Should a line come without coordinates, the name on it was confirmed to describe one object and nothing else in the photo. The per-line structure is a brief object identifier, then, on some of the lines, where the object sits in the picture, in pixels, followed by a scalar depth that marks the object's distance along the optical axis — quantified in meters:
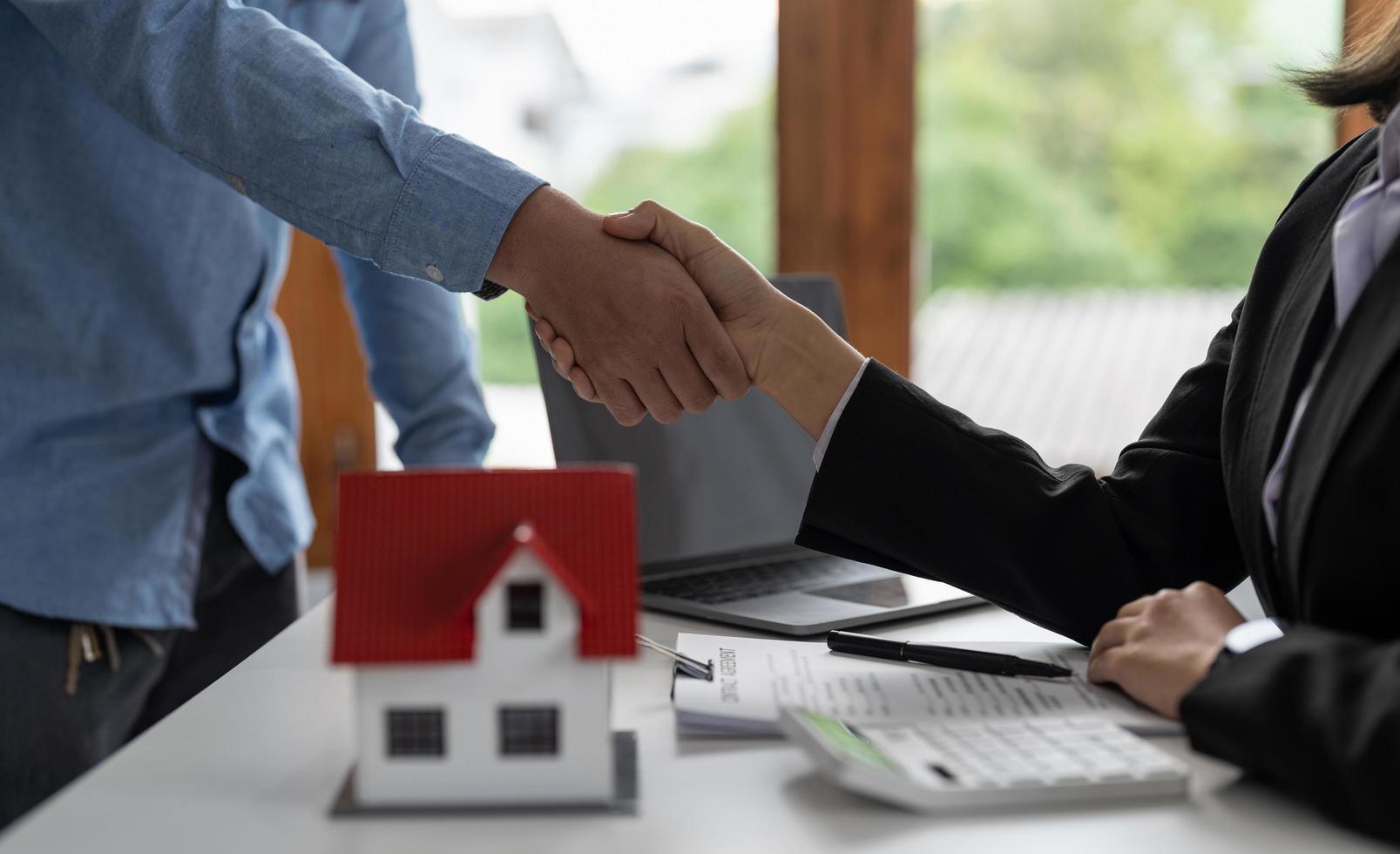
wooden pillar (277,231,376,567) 2.34
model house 0.58
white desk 0.57
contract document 0.72
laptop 1.07
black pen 0.81
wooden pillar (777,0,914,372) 2.35
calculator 0.60
